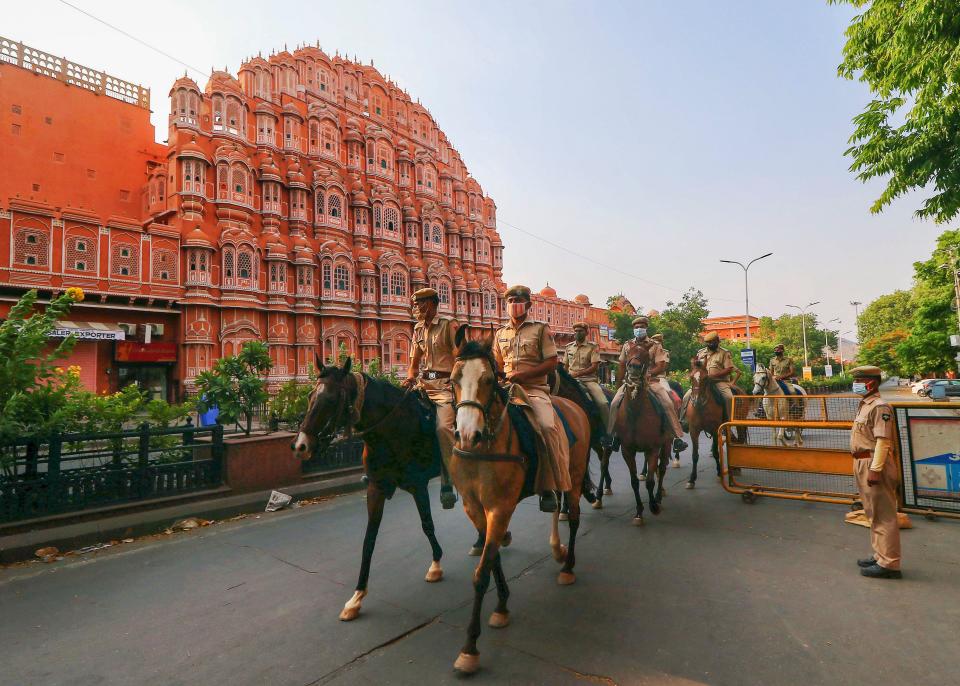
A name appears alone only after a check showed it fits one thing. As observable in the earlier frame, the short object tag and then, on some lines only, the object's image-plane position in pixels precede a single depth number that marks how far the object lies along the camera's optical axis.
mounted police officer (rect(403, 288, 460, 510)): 4.88
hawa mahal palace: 22.28
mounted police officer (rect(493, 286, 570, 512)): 4.02
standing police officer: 4.27
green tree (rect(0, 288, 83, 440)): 5.52
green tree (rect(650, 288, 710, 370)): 33.19
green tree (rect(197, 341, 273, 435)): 9.05
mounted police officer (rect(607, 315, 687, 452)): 6.91
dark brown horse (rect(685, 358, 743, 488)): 8.85
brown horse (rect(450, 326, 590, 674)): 3.15
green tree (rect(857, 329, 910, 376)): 47.44
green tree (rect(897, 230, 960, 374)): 29.33
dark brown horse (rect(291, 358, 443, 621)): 3.78
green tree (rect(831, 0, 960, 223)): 7.36
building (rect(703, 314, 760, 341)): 94.31
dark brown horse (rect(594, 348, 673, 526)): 6.66
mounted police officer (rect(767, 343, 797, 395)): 12.34
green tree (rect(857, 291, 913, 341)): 56.65
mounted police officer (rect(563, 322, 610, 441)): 7.95
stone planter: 7.57
